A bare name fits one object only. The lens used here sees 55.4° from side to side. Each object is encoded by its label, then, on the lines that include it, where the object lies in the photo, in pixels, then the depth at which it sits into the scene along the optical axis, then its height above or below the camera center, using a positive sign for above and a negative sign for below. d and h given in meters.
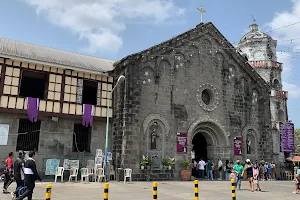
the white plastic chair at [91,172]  16.50 -1.13
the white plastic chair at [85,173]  16.16 -1.15
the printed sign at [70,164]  16.75 -0.69
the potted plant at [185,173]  18.73 -1.15
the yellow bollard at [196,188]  8.25 -0.96
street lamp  15.80 -0.30
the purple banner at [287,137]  32.22 +2.36
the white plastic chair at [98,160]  17.34 -0.44
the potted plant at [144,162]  17.52 -0.48
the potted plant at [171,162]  18.55 -0.47
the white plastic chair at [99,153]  17.58 -0.01
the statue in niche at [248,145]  22.73 +0.93
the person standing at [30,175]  8.70 -0.73
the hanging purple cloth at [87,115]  17.78 +2.31
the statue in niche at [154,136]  18.67 +1.19
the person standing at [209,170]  20.32 -0.99
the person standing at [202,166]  19.89 -0.71
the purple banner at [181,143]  19.31 +0.81
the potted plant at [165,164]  18.53 -0.60
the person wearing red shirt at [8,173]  11.06 -0.87
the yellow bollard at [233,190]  9.10 -1.06
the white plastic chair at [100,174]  16.11 -1.19
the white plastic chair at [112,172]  17.30 -1.12
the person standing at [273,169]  23.08 -0.92
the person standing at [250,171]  14.06 -0.71
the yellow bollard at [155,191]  7.68 -0.98
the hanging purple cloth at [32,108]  16.19 +2.40
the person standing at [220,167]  20.91 -0.78
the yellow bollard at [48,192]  6.60 -0.93
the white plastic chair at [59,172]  15.50 -1.08
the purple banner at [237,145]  21.72 +0.83
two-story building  16.03 +2.99
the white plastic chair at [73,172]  15.90 -1.12
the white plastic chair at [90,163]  17.39 -0.63
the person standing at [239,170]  14.38 -0.67
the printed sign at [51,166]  16.55 -0.83
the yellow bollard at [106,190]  6.99 -0.90
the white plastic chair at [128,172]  16.52 -1.05
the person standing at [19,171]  9.91 -0.71
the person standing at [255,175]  14.05 -0.87
